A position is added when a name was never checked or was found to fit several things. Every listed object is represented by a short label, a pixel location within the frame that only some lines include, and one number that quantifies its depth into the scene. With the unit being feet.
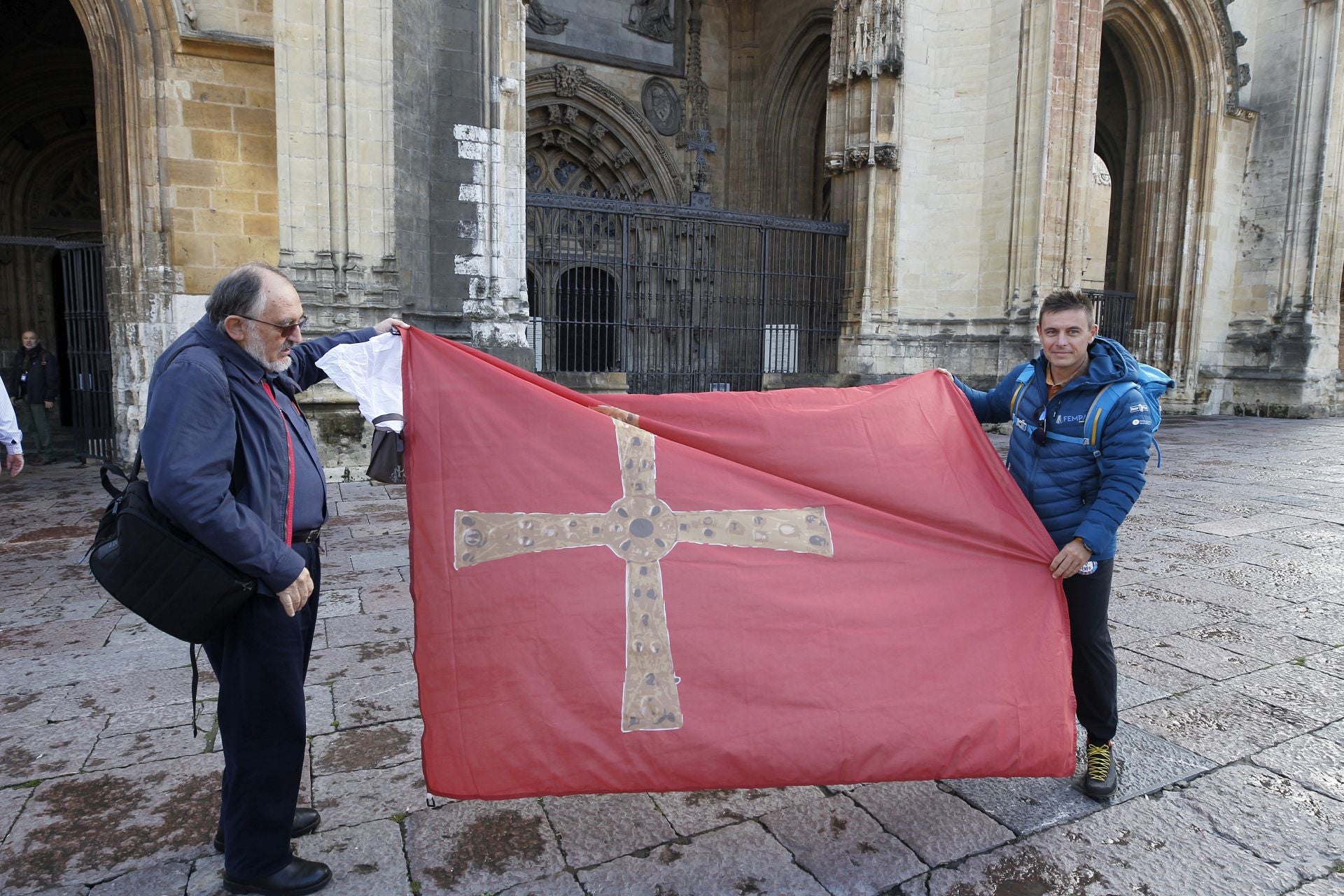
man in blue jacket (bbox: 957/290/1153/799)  8.26
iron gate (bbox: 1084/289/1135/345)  53.36
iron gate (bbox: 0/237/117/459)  30.04
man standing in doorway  31.89
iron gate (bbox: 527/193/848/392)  40.68
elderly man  6.26
